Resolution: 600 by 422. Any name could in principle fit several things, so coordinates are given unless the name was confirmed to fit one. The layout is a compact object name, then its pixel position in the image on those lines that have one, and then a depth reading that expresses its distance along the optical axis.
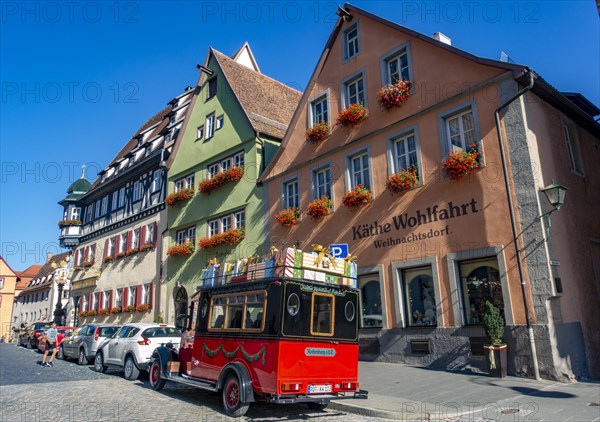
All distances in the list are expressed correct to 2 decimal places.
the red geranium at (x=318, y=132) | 17.75
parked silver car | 17.20
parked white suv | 13.05
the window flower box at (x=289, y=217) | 18.25
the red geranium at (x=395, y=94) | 15.05
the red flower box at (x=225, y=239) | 21.00
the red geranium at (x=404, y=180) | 14.23
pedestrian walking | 17.58
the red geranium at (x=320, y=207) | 16.97
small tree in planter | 11.00
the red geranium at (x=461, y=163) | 12.68
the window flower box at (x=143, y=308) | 26.33
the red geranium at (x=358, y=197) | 15.55
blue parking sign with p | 11.72
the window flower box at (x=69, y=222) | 36.25
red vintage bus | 8.09
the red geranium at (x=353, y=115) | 16.33
